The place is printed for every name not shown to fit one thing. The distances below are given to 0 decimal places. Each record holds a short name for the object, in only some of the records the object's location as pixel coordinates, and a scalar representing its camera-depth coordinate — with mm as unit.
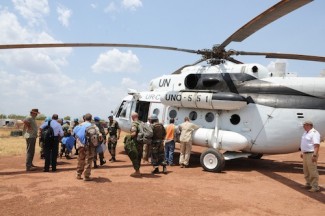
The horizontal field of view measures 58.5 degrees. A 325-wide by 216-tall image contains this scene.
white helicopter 9336
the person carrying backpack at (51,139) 9102
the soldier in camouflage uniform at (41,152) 11657
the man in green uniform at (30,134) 9289
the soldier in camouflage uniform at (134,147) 8492
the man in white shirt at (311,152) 7207
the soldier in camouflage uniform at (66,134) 12312
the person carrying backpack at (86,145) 7957
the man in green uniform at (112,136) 11289
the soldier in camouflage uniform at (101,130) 10505
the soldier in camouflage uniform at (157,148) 9125
